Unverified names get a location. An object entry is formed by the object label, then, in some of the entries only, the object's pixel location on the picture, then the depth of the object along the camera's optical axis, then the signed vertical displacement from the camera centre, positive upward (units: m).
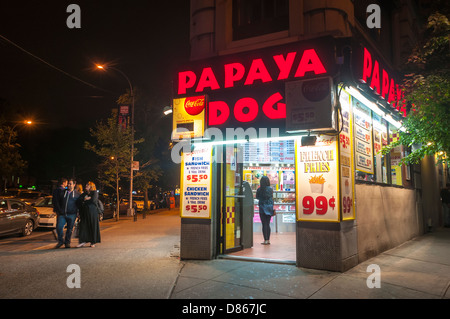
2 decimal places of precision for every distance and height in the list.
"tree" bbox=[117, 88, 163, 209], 25.86 +3.96
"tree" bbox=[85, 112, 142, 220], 19.42 +2.42
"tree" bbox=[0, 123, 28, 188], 24.06 +2.44
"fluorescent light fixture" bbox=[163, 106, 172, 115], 10.35 +2.48
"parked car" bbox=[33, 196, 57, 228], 13.50 -1.19
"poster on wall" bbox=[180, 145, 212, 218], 7.29 +0.10
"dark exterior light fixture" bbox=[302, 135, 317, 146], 6.32 +0.89
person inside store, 9.57 -0.59
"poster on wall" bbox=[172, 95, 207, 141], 7.34 +1.57
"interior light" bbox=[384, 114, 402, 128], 9.81 +2.03
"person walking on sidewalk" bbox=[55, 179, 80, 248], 9.08 -0.72
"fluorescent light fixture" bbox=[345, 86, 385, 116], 7.16 +2.07
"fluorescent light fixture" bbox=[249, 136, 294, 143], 6.77 +1.02
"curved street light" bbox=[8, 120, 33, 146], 24.34 +5.20
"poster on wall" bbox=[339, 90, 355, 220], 6.41 +0.51
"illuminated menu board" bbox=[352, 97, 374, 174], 7.46 +1.20
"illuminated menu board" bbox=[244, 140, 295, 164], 12.00 +1.24
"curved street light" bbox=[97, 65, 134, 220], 19.40 +2.92
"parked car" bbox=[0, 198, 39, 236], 11.07 -1.03
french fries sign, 6.30 +0.10
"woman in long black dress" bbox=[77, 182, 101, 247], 9.10 -0.81
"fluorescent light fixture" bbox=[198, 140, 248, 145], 7.19 +0.99
